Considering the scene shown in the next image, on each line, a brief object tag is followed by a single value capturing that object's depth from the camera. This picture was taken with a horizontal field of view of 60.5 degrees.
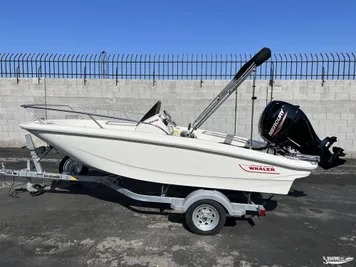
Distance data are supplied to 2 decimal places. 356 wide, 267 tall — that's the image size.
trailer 3.62
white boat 3.62
